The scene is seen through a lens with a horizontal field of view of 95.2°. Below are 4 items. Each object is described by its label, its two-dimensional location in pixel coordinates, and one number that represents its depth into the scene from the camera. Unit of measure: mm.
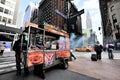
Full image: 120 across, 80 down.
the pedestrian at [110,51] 6366
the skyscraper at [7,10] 15506
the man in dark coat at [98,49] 6103
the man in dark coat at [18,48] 2904
